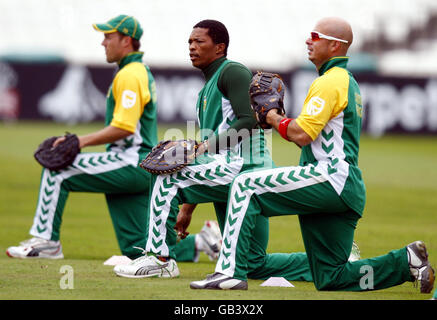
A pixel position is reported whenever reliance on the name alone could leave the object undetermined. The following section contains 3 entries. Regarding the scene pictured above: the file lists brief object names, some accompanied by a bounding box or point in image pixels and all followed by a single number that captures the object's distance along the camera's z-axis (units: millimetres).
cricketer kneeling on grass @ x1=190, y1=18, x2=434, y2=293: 10641
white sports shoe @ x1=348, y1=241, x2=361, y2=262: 12686
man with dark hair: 11898
